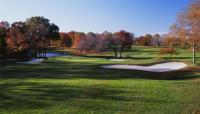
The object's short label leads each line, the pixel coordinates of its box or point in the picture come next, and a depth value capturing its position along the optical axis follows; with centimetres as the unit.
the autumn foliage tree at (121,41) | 4918
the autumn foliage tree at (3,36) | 3264
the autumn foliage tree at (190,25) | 1996
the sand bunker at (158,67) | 1878
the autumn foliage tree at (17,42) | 3423
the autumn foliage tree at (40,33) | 4008
